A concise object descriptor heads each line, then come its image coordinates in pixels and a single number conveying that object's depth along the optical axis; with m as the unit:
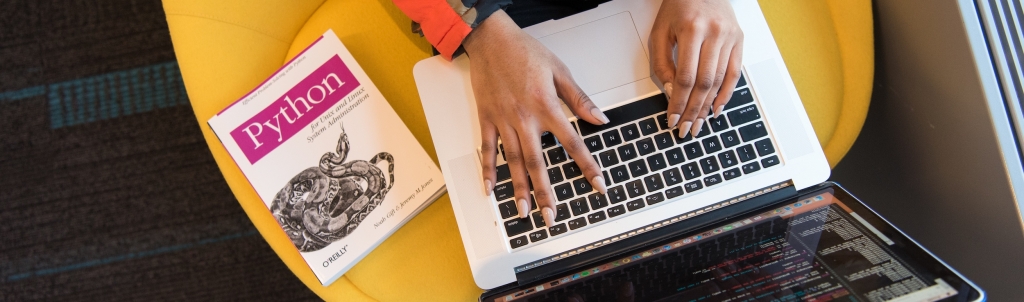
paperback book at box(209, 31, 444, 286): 0.79
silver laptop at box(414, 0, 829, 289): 0.72
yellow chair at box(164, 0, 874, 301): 0.80
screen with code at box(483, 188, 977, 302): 0.59
